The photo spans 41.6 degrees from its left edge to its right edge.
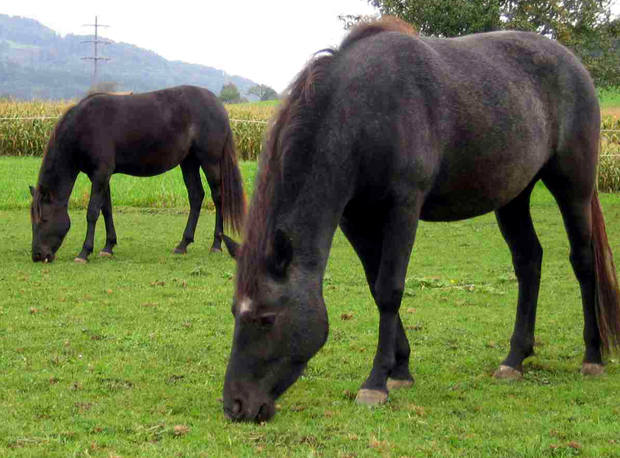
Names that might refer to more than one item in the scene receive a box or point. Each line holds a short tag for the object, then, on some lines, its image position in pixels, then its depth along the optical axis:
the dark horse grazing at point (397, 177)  4.07
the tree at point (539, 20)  23.98
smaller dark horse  10.55
